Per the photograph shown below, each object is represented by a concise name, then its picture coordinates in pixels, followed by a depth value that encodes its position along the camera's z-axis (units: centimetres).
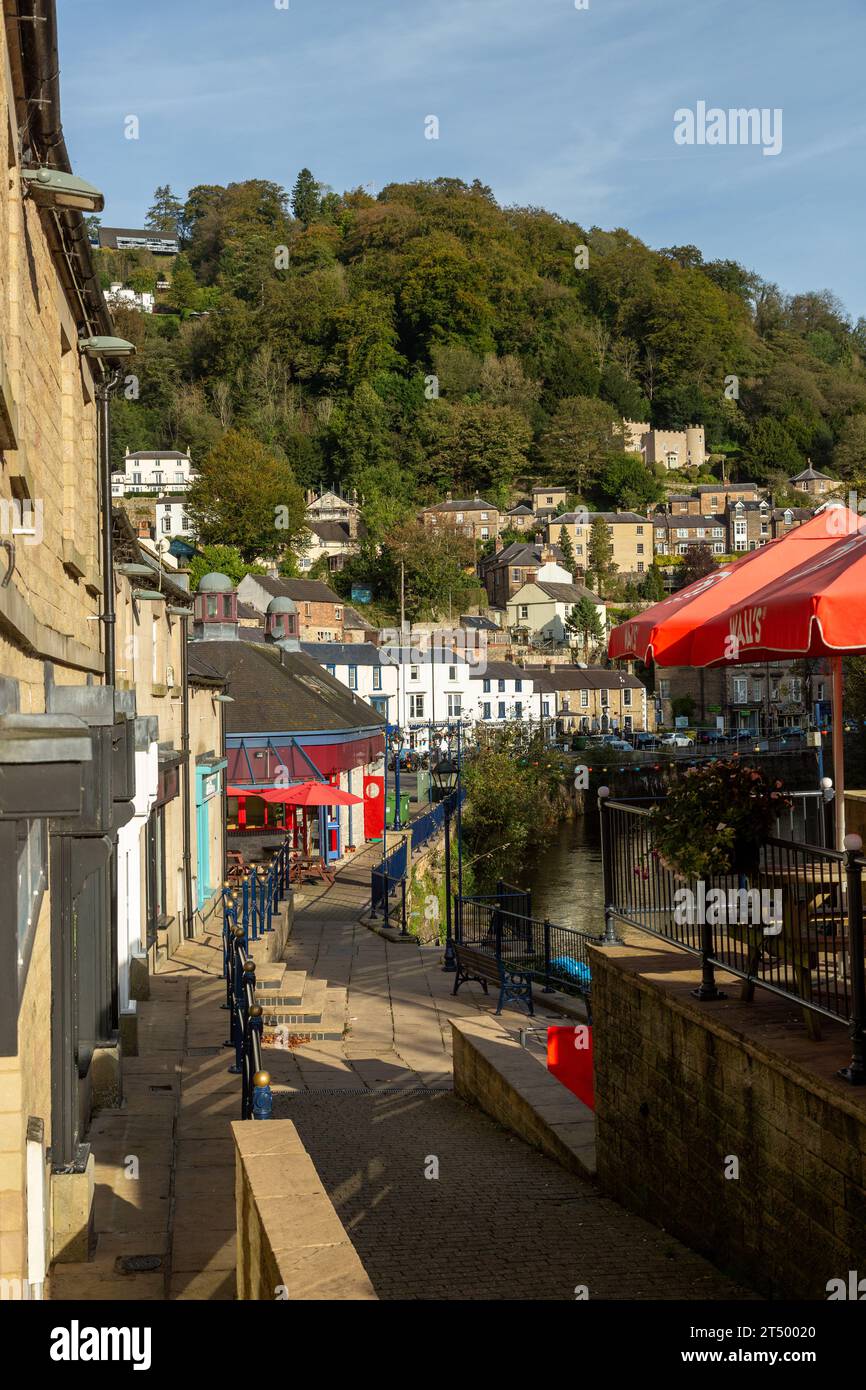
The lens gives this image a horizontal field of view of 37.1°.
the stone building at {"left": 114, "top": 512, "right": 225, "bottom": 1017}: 1379
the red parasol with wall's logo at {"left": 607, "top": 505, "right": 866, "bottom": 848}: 607
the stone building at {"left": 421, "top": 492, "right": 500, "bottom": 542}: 11304
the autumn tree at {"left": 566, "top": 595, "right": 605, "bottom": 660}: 9650
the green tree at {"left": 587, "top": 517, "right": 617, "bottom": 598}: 11144
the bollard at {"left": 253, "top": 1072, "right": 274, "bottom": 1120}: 628
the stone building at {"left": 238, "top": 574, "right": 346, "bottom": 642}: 7756
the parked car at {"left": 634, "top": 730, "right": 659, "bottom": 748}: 7688
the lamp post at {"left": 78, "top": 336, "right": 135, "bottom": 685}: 962
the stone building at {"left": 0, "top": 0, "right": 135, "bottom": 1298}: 439
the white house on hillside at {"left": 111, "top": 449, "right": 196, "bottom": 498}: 11188
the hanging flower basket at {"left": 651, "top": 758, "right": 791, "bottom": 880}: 655
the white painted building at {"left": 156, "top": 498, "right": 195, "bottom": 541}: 10505
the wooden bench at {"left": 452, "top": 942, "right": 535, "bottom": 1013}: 1617
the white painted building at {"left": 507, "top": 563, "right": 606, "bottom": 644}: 9838
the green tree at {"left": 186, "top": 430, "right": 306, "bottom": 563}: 9319
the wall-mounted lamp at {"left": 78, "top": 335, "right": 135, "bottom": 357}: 950
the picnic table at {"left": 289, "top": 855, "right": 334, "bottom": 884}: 2756
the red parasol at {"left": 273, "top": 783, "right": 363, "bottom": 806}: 2536
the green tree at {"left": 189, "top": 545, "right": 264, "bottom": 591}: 8256
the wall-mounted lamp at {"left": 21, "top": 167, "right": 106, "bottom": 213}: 658
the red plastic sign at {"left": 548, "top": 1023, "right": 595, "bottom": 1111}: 1115
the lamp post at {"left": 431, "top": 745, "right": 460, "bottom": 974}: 1934
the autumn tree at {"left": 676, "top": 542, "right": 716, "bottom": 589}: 10606
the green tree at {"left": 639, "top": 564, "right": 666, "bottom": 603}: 10925
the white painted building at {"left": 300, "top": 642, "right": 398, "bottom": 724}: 6412
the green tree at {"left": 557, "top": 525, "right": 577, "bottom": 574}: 11012
